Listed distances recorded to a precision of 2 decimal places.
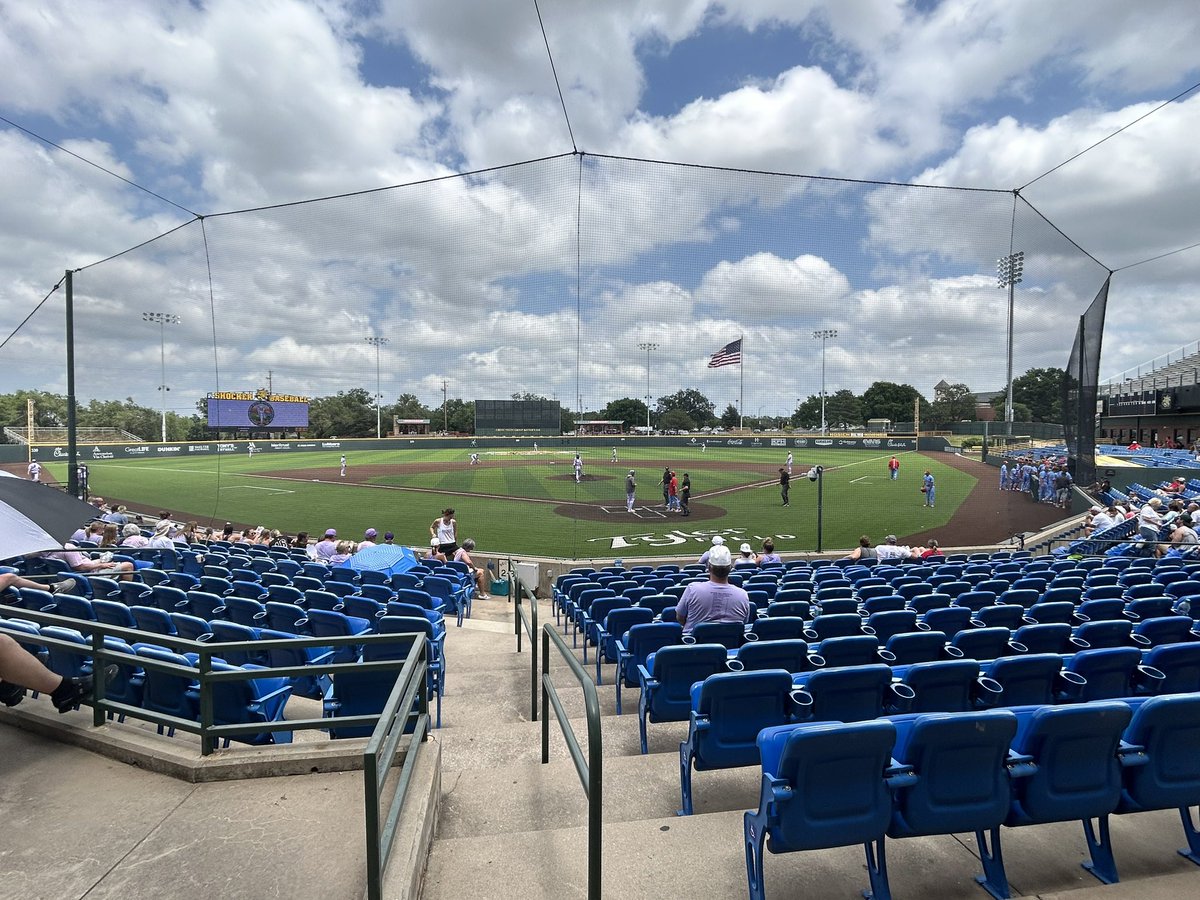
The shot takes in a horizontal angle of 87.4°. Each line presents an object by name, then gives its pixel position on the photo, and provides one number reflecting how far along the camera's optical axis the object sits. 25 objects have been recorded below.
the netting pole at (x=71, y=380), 15.93
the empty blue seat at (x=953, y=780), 2.62
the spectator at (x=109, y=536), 12.38
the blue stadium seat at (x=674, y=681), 4.35
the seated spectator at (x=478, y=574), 13.54
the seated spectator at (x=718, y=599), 5.51
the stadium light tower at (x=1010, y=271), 17.50
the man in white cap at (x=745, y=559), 12.14
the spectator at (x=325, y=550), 13.45
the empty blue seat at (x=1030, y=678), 3.93
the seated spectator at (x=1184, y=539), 12.37
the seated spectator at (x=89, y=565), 8.60
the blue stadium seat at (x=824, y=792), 2.53
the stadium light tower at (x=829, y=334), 19.05
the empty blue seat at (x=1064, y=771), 2.71
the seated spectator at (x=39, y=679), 3.76
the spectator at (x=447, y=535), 14.71
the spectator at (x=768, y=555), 11.72
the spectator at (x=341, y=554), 12.13
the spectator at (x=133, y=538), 12.28
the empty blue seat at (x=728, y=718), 3.45
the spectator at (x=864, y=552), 13.28
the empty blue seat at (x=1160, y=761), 2.81
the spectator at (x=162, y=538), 12.03
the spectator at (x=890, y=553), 13.16
